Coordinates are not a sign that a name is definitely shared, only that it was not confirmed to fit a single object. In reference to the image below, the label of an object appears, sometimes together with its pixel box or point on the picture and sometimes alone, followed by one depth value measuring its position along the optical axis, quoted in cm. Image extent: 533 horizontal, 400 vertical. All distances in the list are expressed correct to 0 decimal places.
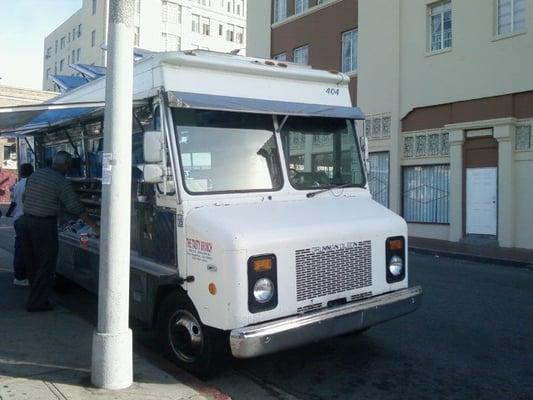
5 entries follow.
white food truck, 436
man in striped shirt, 632
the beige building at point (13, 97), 3766
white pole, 420
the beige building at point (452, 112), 1584
